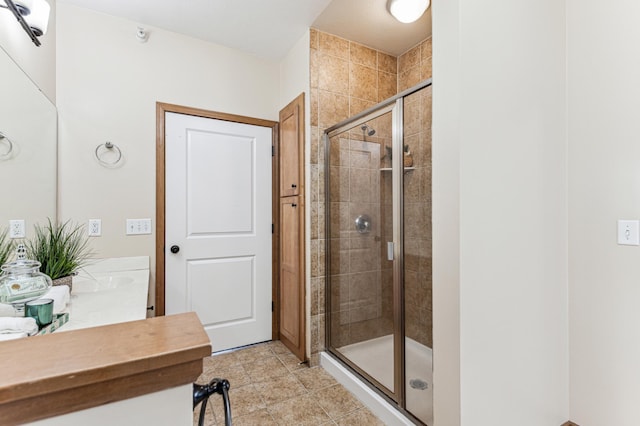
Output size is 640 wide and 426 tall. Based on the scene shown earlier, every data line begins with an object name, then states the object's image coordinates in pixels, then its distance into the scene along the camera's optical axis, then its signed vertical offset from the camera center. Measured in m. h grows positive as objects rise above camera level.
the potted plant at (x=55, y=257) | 1.35 -0.20
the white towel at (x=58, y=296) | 1.11 -0.32
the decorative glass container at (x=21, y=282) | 1.01 -0.25
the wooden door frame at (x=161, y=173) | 2.38 +0.31
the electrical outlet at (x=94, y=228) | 2.17 -0.11
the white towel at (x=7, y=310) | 0.98 -0.32
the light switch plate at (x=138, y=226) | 2.30 -0.11
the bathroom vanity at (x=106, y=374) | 0.33 -0.19
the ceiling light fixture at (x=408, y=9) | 1.99 +1.36
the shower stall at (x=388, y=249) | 1.77 -0.24
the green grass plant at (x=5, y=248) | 1.16 -0.15
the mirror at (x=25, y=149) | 1.31 +0.32
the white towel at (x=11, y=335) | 0.79 -0.33
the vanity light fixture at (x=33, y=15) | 1.37 +0.95
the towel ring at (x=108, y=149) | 2.21 +0.44
